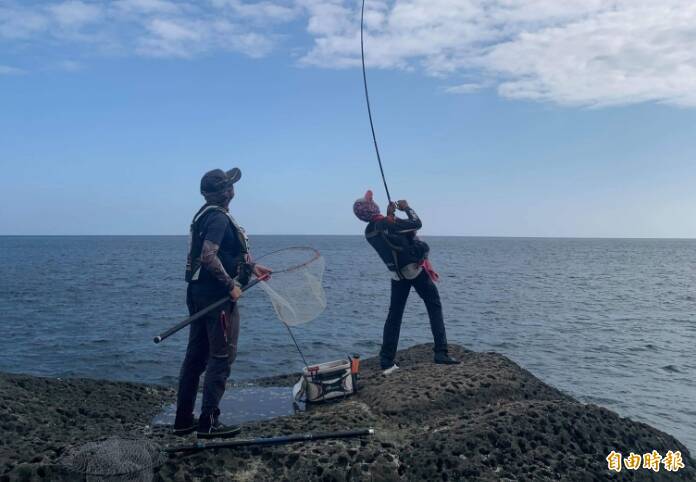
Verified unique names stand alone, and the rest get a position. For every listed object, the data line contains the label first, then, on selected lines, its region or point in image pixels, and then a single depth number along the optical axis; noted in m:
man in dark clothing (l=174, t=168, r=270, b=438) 5.41
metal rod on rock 4.82
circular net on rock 4.31
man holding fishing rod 7.54
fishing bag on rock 6.87
